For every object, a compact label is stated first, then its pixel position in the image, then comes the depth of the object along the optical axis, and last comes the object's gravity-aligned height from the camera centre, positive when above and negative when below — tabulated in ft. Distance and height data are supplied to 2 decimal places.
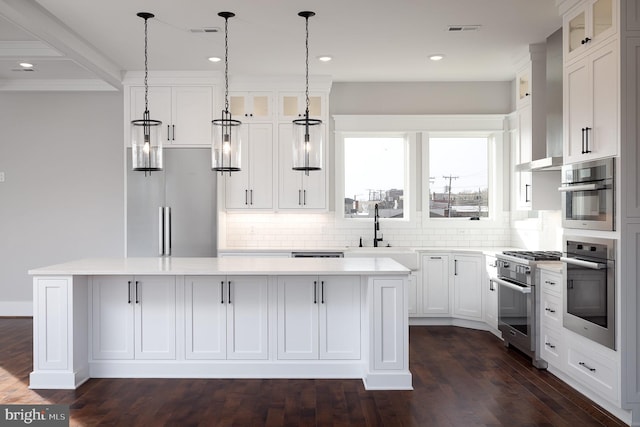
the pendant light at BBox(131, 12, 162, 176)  13.51 +1.65
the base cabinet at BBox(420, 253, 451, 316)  21.27 -2.80
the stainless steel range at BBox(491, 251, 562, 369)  15.74 -2.76
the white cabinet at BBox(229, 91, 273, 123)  22.02 +4.23
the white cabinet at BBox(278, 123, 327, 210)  21.99 +1.05
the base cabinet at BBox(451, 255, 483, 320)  20.58 -2.95
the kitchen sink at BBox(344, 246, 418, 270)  20.86 -1.72
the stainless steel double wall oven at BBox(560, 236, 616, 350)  11.77 -1.83
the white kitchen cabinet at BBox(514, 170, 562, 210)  18.62 +0.66
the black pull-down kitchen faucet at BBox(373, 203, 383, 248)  22.61 -0.75
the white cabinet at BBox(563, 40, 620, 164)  11.76 +2.41
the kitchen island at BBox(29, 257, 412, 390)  14.51 -3.08
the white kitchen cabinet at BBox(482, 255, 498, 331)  19.16 -3.05
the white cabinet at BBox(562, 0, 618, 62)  11.96 +4.35
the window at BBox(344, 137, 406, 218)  23.41 +1.37
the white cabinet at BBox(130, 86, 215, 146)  21.20 +3.87
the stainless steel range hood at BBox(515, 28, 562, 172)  16.02 +3.17
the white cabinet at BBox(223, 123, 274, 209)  21.98 +1.46
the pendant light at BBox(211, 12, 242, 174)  14.05 +1.71
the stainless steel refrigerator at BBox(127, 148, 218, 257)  20.68 -0.15
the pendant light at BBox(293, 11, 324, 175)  13.93 +1.68
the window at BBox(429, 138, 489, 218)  23.26 +1.39
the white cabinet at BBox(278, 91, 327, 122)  22.00 +4.26
